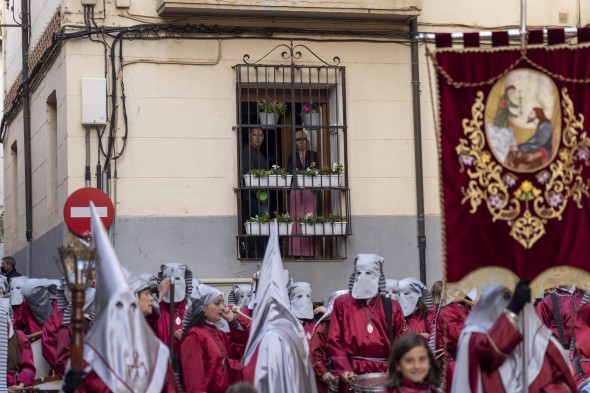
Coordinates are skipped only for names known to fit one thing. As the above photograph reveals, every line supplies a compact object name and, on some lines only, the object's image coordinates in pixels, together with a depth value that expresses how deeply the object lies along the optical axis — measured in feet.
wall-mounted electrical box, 56.49
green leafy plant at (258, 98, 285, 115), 58.13
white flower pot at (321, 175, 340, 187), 58.29
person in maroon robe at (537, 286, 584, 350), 47.29
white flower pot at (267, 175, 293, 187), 57.51
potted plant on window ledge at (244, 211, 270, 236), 56.95
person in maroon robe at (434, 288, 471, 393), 43.19
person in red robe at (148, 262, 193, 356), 45.83
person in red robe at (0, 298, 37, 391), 43.65
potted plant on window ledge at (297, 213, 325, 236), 57.62
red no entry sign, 53.88
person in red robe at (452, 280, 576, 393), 30.32
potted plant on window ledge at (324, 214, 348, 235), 57.98
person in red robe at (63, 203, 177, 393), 30.68
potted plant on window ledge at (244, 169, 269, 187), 57.31
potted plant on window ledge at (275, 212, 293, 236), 57.36
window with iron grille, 57.62
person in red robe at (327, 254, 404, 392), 41.65
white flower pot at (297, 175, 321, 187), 57.88
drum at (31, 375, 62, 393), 39.50
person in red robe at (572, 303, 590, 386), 44.39
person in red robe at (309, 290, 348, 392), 41.81
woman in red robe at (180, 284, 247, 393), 40.01
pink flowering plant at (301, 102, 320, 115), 58.80
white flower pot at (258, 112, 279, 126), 58.18
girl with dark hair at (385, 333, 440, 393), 30.27
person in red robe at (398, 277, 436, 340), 47.29
